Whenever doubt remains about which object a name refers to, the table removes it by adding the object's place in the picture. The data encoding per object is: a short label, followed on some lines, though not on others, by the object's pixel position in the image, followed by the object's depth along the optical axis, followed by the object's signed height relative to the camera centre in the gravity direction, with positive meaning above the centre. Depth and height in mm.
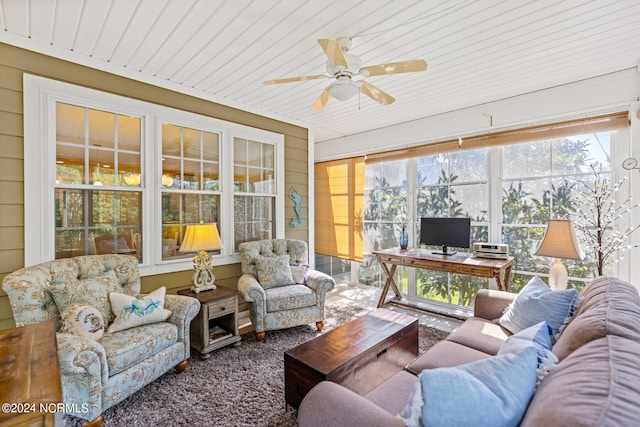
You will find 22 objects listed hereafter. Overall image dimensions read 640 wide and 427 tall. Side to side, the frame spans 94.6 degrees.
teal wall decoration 4391 +144
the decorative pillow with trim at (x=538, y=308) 1792 -619
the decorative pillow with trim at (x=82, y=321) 2012 -738
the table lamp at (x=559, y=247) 2539 -310
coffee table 1806 -938
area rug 1948 -1340
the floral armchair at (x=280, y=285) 3039 -806
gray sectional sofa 690 -478
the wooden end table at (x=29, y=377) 939 -606
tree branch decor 2662 -76
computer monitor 3607 -252
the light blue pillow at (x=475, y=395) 850 -551
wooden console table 3080 -580
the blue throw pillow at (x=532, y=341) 1103 -543
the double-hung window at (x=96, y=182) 2584 +308
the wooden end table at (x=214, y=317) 2727 -1036
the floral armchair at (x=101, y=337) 1799 -870
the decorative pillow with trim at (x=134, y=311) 2262 -763
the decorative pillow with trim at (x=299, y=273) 3553 -724
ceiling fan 1933 +1005
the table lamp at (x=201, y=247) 2922 -327
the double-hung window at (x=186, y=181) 3164 +377
